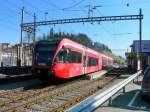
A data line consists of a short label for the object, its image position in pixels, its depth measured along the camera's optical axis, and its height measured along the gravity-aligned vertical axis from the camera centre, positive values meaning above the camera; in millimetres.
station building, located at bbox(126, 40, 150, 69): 18089 +589
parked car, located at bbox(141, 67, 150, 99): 5916 -1111
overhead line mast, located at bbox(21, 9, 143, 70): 17663 +4727
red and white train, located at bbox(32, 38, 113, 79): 9372 +31
